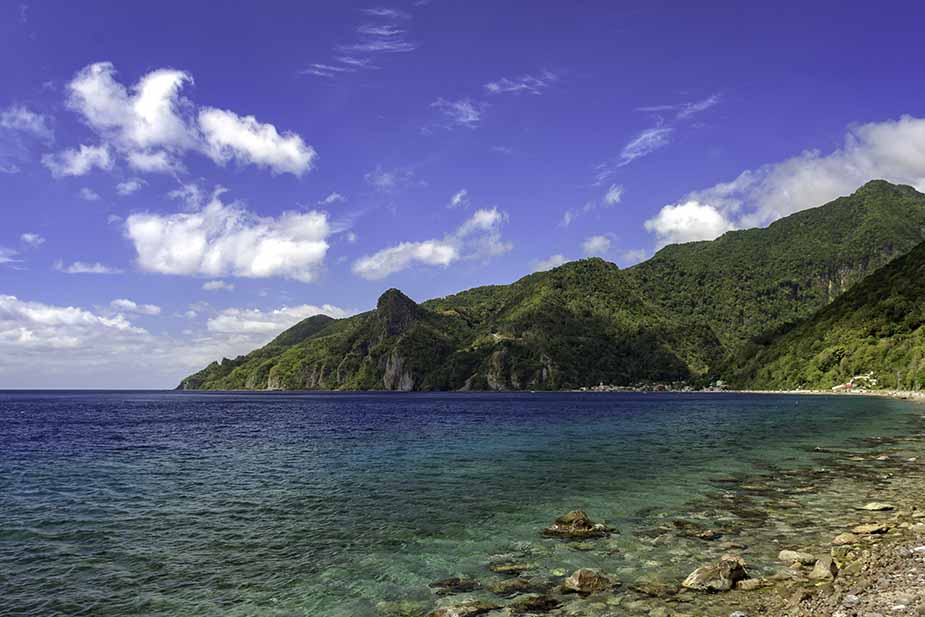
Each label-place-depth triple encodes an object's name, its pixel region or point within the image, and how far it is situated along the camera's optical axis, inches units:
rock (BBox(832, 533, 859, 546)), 747.4
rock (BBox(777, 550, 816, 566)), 675.7
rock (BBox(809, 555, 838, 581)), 607.2
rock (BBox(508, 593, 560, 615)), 580.7
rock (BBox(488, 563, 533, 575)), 717.3
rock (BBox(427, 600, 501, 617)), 562.3
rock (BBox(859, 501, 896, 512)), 946.7
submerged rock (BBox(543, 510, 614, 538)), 878.4
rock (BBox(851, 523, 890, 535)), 783.8
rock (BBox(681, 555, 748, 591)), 604.4
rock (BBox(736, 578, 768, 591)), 599.5
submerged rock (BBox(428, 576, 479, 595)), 657.0
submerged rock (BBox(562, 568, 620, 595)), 630.5
